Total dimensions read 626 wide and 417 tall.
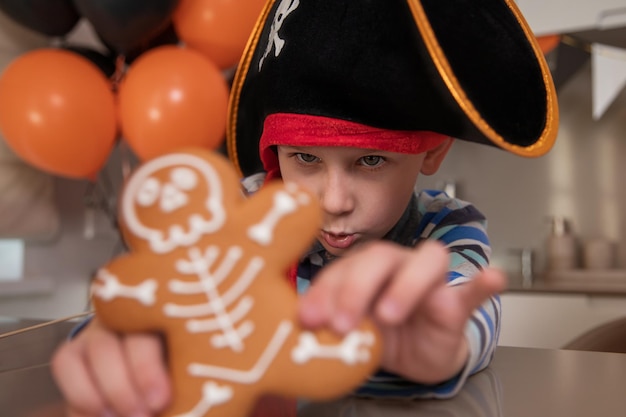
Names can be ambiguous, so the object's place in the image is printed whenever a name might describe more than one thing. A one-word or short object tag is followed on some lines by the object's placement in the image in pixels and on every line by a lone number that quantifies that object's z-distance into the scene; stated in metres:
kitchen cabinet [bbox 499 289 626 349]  1.77
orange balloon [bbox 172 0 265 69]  1.62
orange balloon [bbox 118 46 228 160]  1.55
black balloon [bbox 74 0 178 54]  1.47
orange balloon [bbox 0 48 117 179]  1.53
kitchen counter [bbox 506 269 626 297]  1.79
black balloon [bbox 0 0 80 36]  1.58
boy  0.30
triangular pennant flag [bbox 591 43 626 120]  1.92
